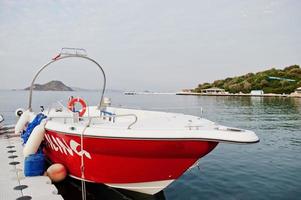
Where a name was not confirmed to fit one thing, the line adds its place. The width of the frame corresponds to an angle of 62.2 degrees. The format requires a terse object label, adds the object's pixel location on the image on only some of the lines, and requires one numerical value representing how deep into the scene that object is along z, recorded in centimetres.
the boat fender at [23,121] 858
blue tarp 691
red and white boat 424
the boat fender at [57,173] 564
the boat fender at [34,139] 607
